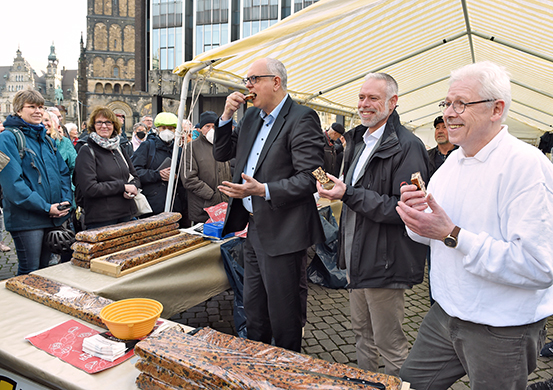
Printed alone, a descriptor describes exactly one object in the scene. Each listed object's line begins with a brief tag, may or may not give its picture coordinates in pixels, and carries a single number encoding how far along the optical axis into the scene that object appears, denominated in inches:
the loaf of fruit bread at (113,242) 100.8
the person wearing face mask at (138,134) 317.1
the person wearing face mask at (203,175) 183.5
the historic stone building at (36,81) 3513.8
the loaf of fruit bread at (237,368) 49.5
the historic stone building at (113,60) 2290.8
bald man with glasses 92.1
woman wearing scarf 137.1
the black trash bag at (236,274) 130.9
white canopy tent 130.7
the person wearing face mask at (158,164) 192.7
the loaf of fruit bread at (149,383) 53.2
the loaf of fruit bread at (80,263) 101.4
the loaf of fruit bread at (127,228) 102.8
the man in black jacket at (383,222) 82.2
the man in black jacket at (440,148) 172.6
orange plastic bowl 65.6
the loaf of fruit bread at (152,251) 100.1
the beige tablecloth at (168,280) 93.1
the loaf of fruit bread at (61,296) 75.2
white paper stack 61.9
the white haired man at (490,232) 48.7
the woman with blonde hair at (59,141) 164.0
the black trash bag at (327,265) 195.2
